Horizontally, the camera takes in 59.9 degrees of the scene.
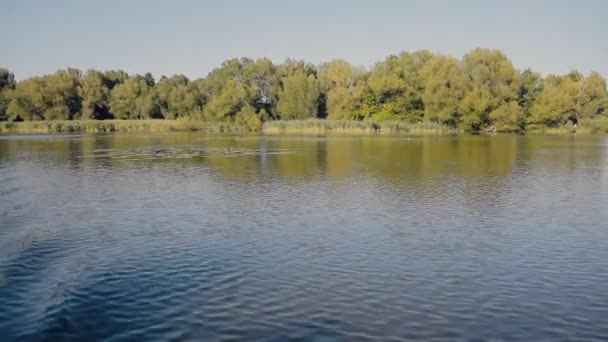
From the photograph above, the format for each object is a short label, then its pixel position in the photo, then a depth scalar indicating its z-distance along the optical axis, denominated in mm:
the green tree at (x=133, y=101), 107938
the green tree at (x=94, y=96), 105500
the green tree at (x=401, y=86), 92000
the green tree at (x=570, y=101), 87562
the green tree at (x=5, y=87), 97688
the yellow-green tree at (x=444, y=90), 84125
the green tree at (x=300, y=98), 99000
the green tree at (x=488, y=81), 83688
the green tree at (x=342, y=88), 94375
